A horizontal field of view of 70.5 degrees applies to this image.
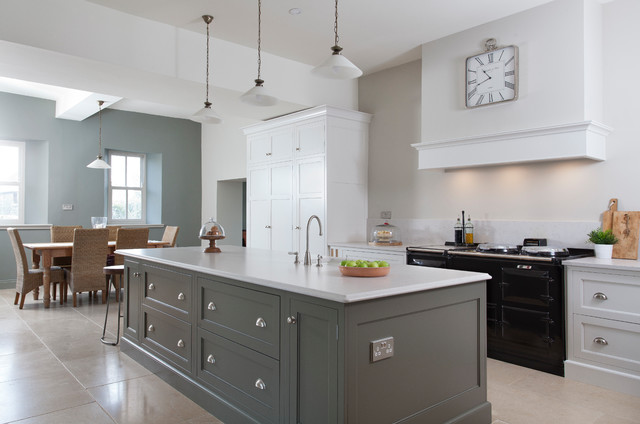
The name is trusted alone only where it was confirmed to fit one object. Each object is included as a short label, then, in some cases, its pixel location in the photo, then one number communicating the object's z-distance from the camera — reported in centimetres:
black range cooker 330
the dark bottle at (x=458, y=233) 445
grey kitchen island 191
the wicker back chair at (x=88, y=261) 557
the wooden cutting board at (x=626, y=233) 343
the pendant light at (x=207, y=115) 410
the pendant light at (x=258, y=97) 349
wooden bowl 229
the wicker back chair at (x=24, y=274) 549
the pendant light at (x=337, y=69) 286
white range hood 348
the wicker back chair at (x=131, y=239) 588
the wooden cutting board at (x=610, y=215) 359
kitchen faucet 283
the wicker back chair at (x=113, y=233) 693
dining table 560
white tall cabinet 523
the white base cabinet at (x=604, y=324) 301
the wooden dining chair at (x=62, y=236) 650
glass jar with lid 496
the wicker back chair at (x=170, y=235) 716
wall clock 391
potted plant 340
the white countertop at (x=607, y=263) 301
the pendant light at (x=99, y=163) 671
